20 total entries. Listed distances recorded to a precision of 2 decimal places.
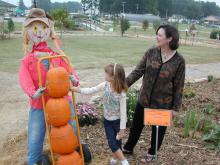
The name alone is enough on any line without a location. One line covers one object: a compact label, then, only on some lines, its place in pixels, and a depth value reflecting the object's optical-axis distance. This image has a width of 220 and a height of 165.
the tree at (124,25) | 29.64
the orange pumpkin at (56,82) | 3.11
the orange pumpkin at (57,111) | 3.15
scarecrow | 3.37
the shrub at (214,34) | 32.54
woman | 3.29
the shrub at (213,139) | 4.18
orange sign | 3.30
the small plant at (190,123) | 4.34
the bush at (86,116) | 4.78
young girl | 3.19
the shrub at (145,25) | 40.09
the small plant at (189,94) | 6.39
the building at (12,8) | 69.69
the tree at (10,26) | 22.54
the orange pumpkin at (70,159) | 3.36
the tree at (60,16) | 23.31
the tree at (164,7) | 108.19
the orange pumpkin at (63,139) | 3.27
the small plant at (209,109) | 5.54
